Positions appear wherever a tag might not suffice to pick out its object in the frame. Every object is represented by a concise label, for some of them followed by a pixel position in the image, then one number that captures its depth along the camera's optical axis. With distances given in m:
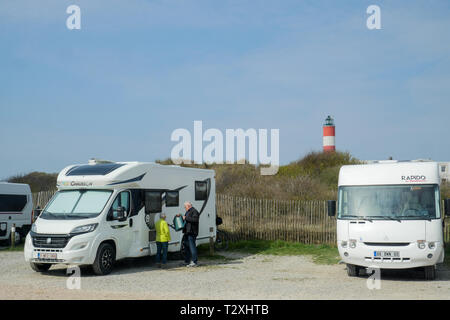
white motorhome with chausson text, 12.59
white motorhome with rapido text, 11.91
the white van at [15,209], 20.42
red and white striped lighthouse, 45.06
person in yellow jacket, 14.45
